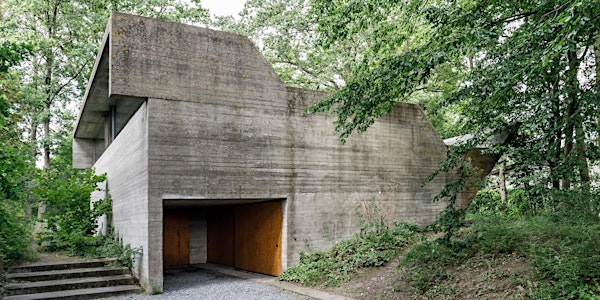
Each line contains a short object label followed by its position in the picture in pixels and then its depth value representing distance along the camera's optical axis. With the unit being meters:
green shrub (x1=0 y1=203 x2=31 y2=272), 9.35
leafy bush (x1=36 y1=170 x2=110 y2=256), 11.69
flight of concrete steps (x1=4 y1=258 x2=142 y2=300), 8.10
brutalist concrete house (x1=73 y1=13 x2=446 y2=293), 8.60
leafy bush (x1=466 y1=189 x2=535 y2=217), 7.66
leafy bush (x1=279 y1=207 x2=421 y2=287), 9.16
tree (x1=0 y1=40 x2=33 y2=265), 7.02
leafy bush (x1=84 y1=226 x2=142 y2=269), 9.46
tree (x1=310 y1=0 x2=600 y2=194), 6.13
